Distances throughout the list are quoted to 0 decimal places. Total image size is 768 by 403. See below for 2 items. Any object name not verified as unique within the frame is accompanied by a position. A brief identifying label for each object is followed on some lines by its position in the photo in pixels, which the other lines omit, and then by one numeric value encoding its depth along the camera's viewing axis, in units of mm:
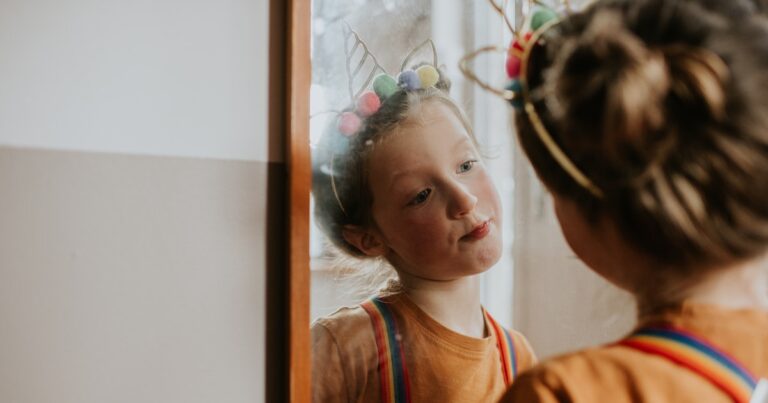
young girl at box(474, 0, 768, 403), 540
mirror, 806
